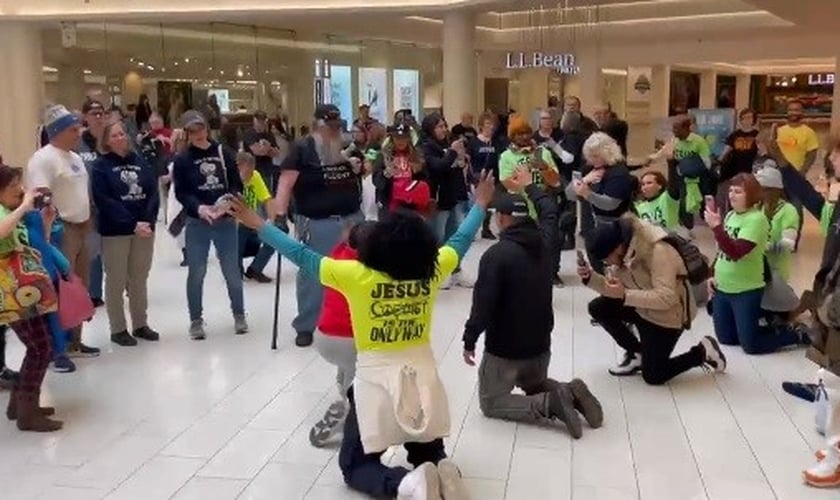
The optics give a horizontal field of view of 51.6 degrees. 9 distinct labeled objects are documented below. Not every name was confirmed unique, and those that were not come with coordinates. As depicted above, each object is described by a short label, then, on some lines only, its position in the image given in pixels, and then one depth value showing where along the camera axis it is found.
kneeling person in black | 4.11
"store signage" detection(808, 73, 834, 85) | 26.39
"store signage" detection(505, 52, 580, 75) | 15.77
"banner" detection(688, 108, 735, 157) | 13.82
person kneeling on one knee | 4.75
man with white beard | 5.55
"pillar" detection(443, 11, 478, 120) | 14.01
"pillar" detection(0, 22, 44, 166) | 15.27
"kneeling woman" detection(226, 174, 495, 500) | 3.18
